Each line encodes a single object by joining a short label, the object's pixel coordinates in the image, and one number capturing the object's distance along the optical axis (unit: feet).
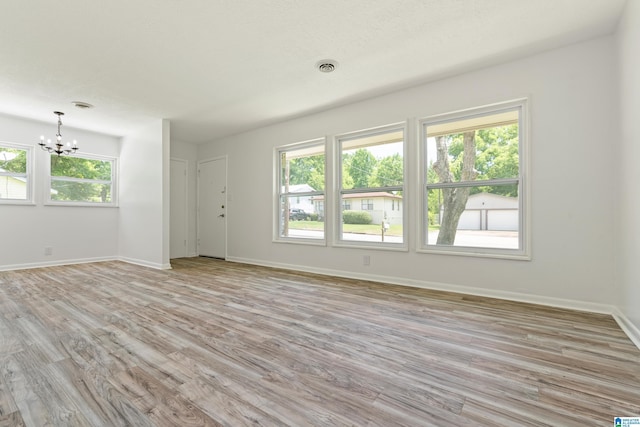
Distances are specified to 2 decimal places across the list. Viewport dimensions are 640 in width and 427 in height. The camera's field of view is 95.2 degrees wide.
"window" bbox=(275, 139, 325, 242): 15.51
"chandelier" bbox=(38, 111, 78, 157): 14.45
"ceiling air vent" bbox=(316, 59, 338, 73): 10.14
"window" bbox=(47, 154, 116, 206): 17.26
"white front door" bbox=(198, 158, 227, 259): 19.84
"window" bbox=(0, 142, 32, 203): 15.46
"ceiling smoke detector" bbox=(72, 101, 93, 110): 13.81
